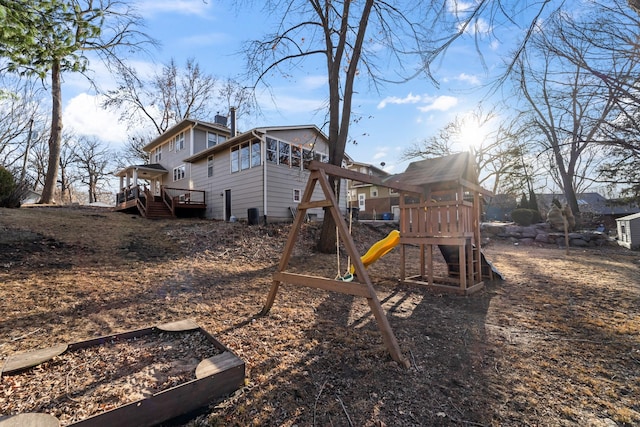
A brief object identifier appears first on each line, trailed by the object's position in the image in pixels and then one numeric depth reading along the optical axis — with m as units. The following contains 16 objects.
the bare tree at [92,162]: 33.19
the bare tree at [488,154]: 24.20
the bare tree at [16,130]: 21.33
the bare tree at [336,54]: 8.77
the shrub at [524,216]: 16.06
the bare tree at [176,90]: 24.30
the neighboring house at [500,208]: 28.03
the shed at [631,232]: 11.47
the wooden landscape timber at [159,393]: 1.58
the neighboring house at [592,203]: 30.93
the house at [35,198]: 25.30
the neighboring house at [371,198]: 28.00
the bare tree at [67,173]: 31.95
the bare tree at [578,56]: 3.75
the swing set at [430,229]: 3.65
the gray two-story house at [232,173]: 13.26
